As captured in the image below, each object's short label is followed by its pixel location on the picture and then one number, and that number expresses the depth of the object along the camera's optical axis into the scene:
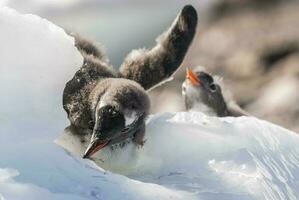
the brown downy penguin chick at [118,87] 5.03
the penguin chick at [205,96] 10.29
